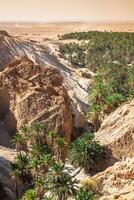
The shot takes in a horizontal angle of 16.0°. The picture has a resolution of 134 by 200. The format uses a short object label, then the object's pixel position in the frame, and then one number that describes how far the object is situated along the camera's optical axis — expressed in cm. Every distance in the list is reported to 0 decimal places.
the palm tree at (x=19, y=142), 7279
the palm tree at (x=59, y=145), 7079
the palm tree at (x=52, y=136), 7112
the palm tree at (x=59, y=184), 5334
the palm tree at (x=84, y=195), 4975
